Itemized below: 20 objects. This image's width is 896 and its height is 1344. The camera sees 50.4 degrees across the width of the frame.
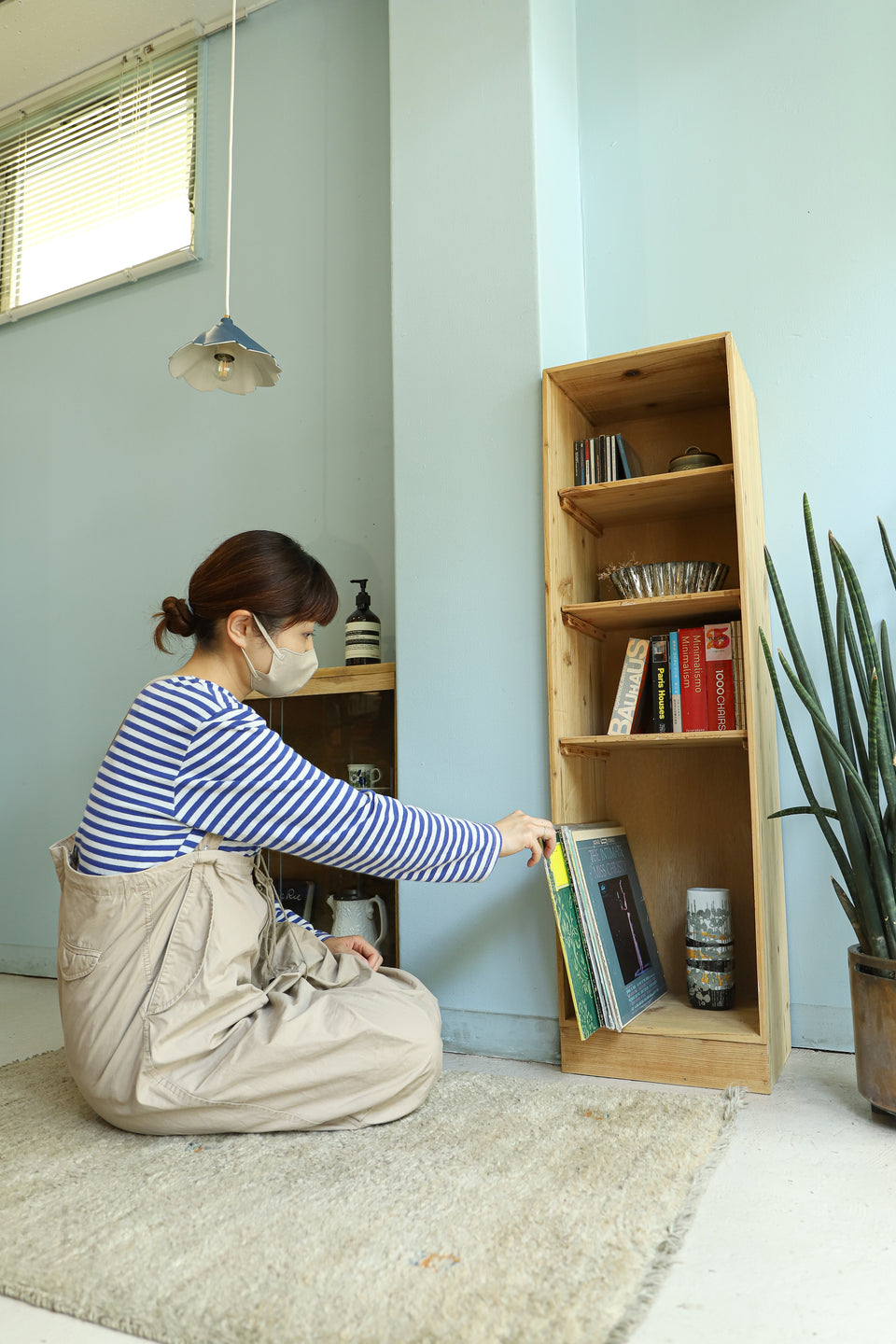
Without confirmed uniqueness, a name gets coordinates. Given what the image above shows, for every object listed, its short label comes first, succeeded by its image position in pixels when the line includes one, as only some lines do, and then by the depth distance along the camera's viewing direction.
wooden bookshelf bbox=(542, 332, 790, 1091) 1.79
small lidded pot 2.04
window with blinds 3.32
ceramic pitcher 2.35
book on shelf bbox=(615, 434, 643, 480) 2.07
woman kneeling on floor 1.48
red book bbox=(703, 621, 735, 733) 1.90
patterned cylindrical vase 1.91
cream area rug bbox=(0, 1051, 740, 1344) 0.97
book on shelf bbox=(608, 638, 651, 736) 1.97
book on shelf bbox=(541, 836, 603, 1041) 1.78
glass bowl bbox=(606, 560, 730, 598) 1.96
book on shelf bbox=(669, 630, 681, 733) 1.95
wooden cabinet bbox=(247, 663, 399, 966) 2.35
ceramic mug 2.37
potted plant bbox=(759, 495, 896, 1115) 1.54
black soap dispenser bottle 2.48
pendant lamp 2.19
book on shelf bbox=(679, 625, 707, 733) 1.93
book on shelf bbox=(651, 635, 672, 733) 1.96
